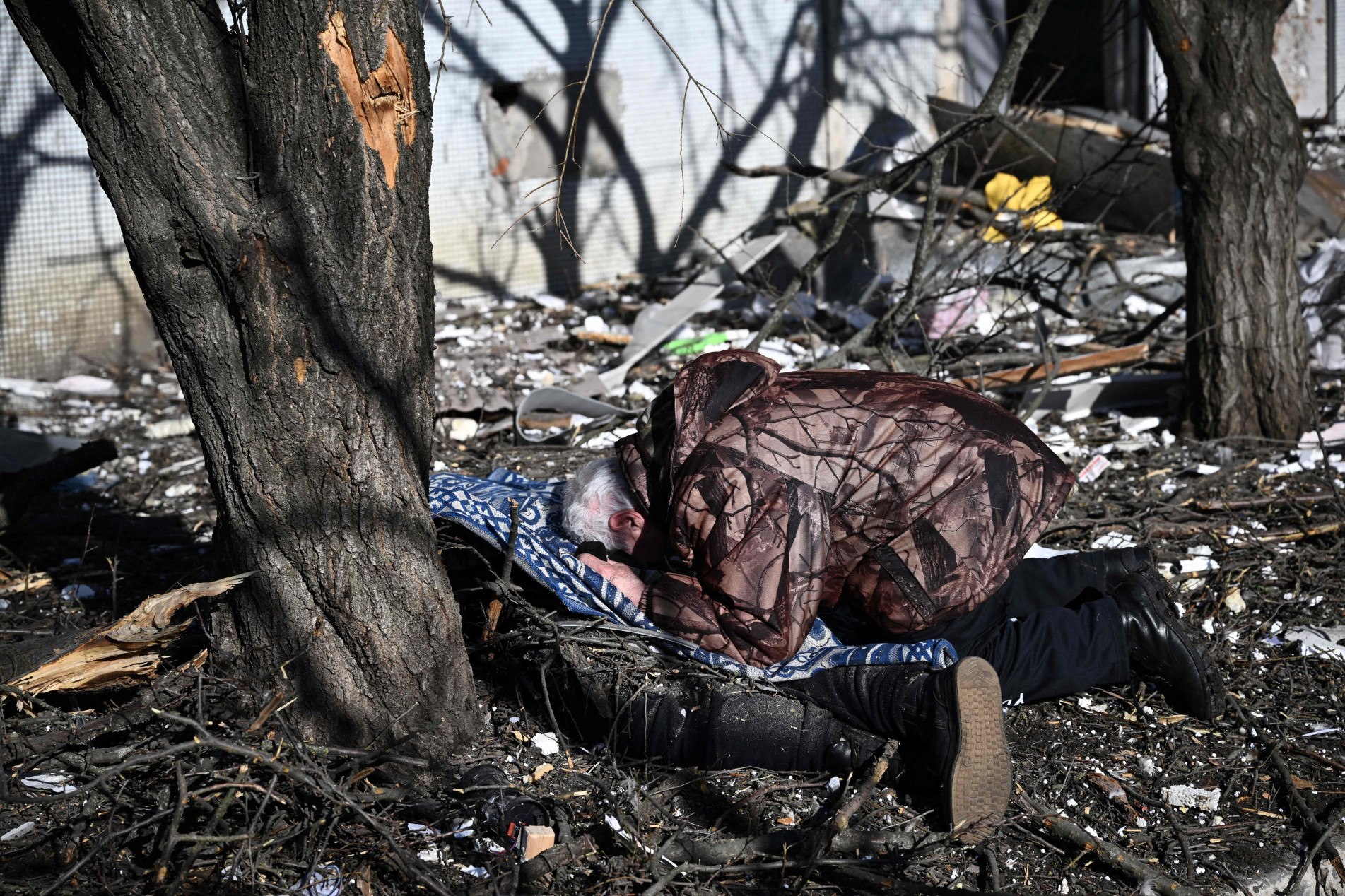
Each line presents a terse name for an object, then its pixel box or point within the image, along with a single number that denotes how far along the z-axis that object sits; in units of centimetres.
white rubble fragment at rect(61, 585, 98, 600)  741
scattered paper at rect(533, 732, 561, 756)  582
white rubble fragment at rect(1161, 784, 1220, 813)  540
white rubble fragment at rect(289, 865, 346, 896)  462
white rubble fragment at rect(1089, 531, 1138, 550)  779
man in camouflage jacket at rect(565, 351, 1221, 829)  536
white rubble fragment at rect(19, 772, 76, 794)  532
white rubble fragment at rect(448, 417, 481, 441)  1045
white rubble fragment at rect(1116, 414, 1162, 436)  987
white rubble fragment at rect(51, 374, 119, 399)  1336
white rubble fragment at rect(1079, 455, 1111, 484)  885
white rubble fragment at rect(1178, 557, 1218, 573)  738
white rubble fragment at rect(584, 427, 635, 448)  998
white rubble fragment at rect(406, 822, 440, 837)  508
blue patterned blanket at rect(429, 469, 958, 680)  565
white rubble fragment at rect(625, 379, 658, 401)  1170
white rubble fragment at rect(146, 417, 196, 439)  1165
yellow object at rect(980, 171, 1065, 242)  1224
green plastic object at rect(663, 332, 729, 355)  1319
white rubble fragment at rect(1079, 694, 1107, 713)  614
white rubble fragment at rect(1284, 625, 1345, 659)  652
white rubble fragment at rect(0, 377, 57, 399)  1316
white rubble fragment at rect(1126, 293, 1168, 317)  1363
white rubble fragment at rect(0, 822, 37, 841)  494
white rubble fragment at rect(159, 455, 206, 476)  1043
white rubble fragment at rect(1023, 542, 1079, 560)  734
